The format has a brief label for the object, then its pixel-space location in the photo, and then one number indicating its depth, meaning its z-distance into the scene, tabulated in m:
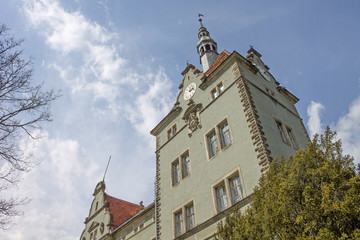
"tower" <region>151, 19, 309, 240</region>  16.08
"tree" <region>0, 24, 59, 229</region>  11.84
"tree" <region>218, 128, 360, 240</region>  7.72
